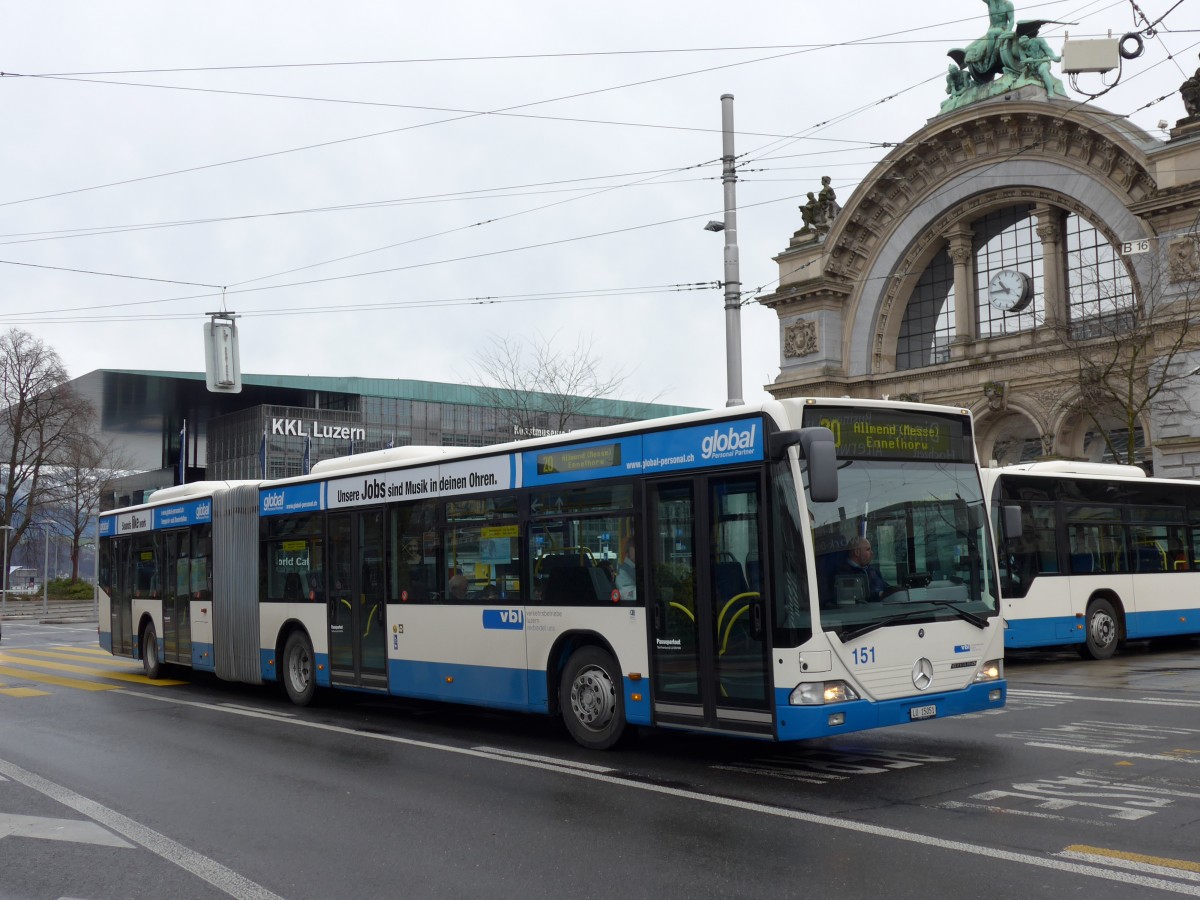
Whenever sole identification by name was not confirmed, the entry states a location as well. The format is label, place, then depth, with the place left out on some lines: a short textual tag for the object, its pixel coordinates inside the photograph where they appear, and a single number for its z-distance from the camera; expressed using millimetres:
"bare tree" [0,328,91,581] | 60844
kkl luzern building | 77312
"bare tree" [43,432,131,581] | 61781
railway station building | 32312
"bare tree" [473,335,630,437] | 39581
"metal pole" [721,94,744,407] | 18547
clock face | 38000
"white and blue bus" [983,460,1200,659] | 18797
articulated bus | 9023
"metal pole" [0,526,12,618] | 53722
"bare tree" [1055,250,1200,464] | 30812
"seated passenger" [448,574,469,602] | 12406
